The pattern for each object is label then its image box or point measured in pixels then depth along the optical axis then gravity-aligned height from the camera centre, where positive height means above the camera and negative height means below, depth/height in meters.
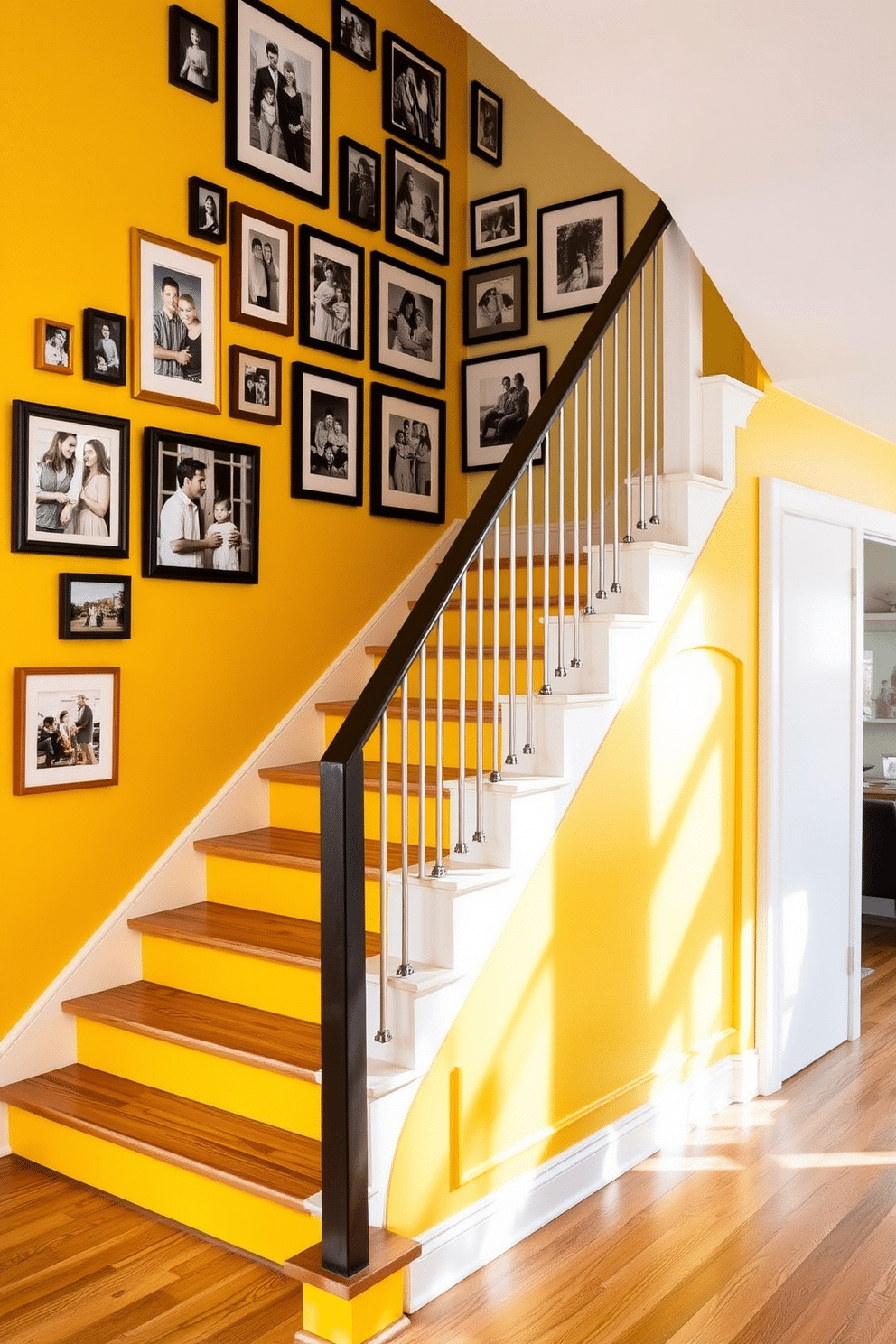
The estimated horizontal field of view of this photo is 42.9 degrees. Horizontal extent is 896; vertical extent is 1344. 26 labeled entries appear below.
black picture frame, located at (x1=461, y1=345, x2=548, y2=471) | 4.95 +1.20
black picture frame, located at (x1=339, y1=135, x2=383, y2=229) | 4.40 +1.92
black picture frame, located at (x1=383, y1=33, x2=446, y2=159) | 4.65 +2.42
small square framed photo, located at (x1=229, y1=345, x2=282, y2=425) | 3.92 +1.00
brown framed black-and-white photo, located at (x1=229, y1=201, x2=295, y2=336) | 3.91 +1.41
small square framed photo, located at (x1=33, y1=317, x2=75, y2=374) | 3.28 +0.95
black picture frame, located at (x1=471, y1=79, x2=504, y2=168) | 5.07 +2.45
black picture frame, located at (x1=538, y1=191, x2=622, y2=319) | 4.81 +1.80
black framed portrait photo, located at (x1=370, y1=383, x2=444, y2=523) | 4.59 +0.91
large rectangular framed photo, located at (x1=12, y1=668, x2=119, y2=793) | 3.25 -0.16
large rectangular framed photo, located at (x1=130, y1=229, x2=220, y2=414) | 3.58 +1.13
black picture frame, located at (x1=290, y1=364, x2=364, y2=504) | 4.19 +0.89
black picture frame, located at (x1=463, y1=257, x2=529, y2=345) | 5.00 +1.64
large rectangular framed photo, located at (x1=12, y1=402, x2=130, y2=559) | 3.23 +0.56
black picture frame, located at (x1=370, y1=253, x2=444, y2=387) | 4.60 +1.46
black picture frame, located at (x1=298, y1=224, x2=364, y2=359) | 4.20 +1.43
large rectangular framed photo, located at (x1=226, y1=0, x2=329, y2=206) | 3.94 +2.06
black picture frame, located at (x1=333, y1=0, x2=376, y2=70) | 4.38 +2.49
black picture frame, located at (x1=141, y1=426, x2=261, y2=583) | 3.60 +0.56
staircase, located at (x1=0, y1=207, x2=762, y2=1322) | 2.56 -0.71
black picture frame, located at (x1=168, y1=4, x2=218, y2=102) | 3.71 +2.05
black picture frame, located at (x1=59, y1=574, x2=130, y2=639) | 3.36 +0.20
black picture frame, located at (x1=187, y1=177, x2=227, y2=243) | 3.77 +1.54
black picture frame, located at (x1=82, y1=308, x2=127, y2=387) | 3.42 +0.99
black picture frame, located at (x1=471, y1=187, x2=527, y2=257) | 5.02 +1.99
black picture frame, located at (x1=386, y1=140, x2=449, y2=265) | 4.66 +1.98
